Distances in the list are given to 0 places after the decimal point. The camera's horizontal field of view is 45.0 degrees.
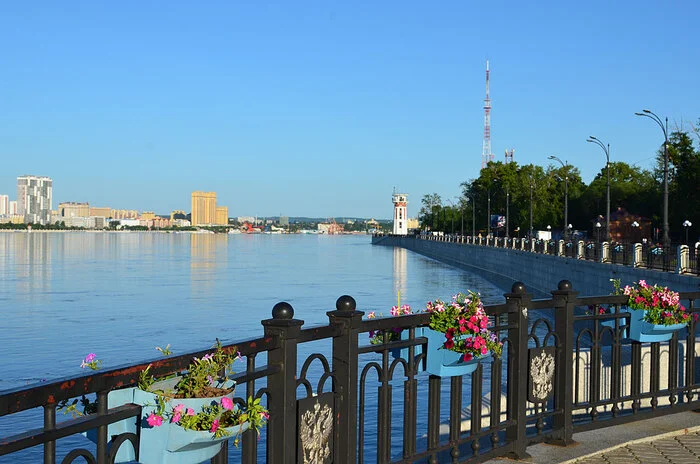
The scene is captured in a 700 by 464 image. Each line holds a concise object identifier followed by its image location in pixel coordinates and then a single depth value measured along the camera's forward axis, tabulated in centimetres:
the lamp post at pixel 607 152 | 4811
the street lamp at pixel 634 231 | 6918
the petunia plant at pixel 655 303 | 764
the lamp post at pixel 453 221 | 15675
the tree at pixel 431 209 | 18651
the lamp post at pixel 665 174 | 3551
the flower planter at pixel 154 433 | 361
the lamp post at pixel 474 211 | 11854
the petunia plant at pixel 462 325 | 577
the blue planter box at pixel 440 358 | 580
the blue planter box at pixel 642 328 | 762
